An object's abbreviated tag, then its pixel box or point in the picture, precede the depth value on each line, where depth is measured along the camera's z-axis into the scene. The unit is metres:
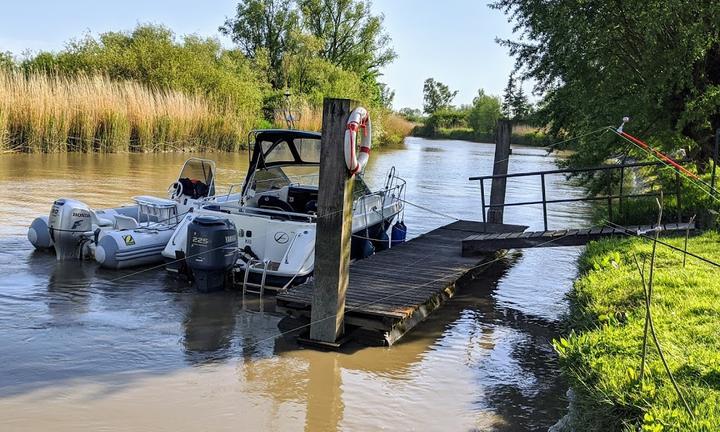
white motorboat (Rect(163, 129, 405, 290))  8.66
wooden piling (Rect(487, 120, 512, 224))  12.91
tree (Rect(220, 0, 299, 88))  52.06
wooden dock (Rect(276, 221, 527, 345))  6.95
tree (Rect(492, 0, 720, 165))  11.24
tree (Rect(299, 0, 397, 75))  52.88
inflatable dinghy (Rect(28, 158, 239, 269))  9.52
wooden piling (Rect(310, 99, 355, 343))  6.43
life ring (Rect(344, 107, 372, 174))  6.32
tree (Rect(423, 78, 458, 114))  120.94
